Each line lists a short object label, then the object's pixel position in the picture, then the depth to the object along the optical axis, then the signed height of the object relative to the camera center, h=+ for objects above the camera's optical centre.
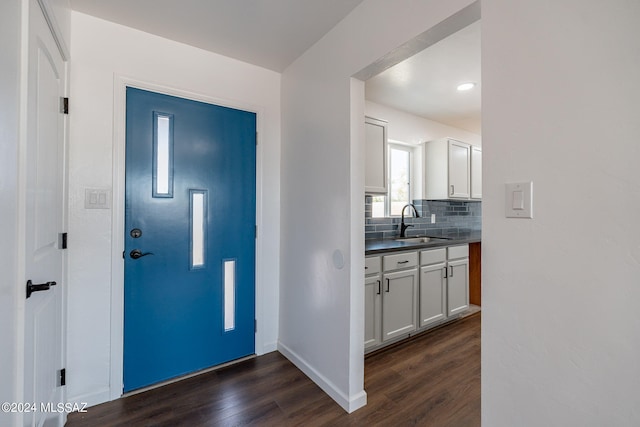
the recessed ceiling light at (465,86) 2.69 +1.27
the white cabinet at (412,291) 2.36 -0.72
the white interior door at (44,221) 1.10 -0.03
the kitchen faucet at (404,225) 3.38 -0.12
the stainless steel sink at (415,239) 3.19 -0.28
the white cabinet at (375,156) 2.66 +0.58
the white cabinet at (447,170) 3.47 +0.59
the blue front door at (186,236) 1.93 -0.16
